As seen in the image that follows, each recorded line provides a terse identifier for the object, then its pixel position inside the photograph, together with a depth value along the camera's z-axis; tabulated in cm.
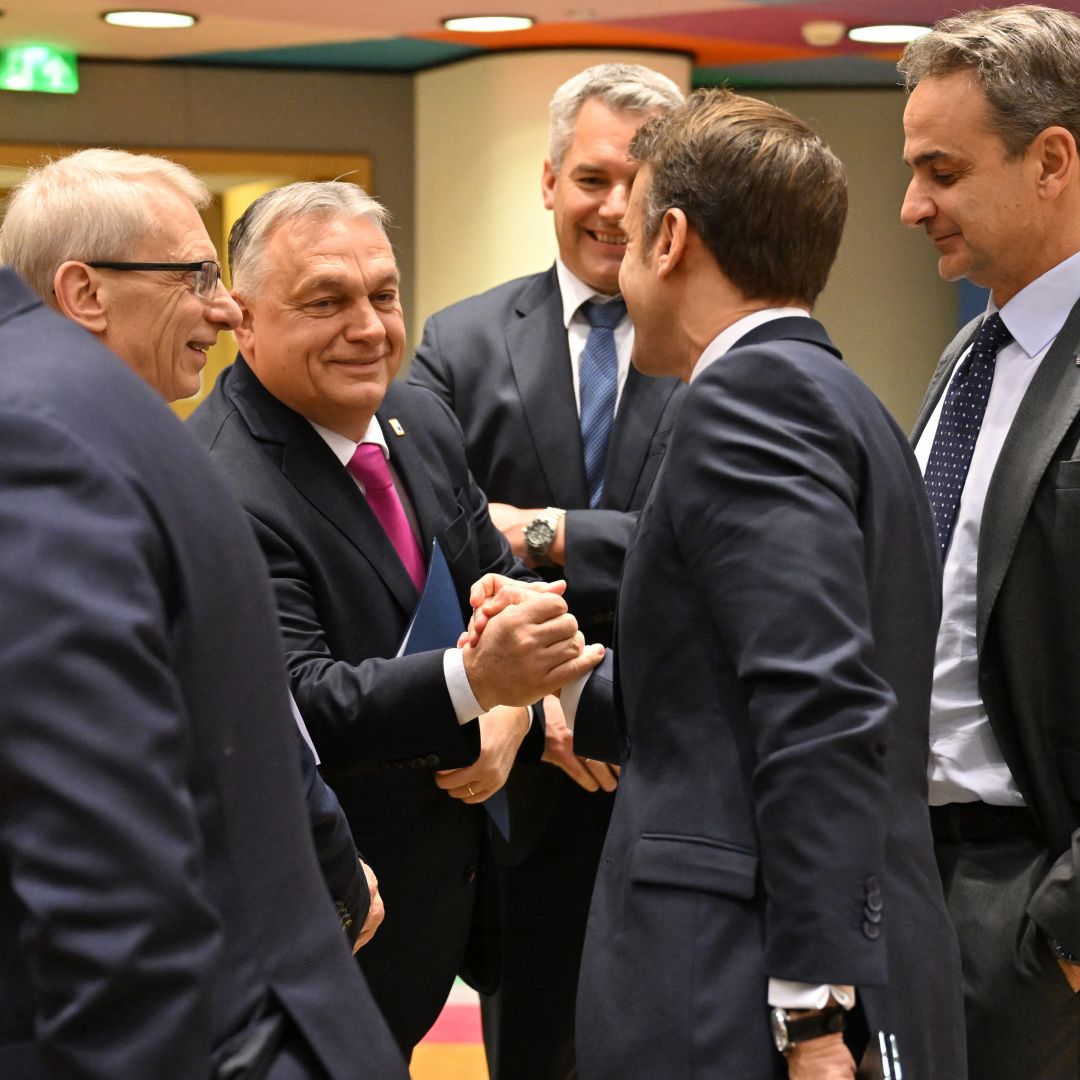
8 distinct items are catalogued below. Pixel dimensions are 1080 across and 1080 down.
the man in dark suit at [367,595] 225
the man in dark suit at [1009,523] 228
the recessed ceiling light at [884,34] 680
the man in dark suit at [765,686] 165
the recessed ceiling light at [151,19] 655
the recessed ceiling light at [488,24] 659
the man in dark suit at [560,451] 290
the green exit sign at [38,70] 733
